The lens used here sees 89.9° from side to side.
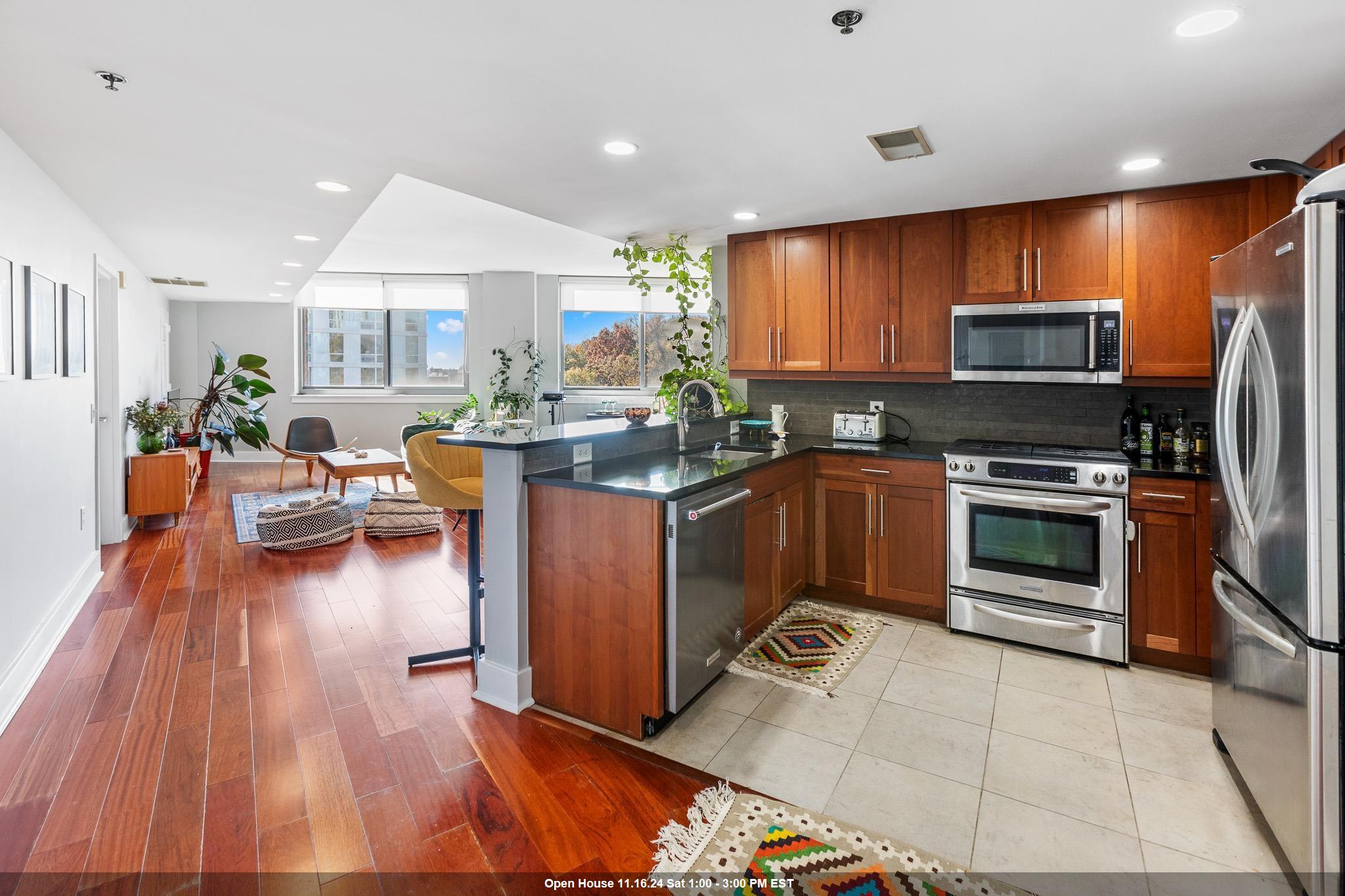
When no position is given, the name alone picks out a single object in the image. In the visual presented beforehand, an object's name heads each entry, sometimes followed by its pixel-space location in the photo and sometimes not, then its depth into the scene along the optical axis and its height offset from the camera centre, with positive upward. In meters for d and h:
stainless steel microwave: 3.25 +0.45
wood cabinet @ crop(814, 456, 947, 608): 3.50 -0.52
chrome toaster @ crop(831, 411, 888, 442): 3.97 +0.04
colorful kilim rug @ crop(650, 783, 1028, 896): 1.73 -1.16
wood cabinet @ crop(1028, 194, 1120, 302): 3.26 +0.91
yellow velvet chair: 2.97 -0.30
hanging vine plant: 4.43 +0.71
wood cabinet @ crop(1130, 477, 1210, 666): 2.90 -0.60
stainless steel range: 3.02 -0.54
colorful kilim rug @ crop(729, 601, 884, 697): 2.95 -1.04
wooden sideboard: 5.48 -0.42
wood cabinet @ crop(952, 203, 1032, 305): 3.47 +0.94
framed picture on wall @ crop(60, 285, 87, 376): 3.61 +0.57
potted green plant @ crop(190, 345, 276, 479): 6.74 +0.21
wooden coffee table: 6.25 -0.31
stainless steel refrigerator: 1.58 -0.24
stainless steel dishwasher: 2.41 -0.60
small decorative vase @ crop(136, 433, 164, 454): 5.62 -0.08
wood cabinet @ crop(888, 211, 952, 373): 3.67 +0.77
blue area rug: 5.63 -0.68
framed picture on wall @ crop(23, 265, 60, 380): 2.96 +0.50
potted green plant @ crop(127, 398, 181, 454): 5.64 +0.07
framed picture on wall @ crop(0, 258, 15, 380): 2.65 +0.46
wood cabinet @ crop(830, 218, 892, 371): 3.85 +0.79
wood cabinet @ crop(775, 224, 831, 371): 4.02 +0.81
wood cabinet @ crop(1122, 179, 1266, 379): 3.04 +0.78
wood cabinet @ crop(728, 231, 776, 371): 4.21 +0.83
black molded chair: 7.83 -0.04
